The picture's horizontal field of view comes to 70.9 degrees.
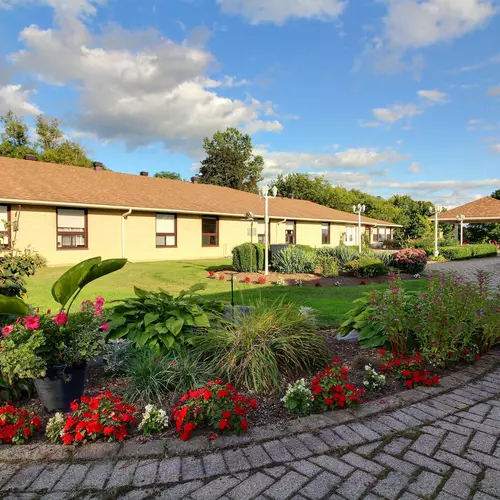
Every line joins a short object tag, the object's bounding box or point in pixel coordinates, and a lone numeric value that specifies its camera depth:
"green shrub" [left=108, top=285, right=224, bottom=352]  3.44
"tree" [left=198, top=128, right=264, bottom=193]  43.25
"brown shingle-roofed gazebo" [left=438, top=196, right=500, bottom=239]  29.75
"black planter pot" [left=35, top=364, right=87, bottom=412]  2.53
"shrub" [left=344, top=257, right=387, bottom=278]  11.42
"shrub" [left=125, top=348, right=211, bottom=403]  2.72
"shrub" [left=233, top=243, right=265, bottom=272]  12.20
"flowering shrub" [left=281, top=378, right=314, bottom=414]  2.49
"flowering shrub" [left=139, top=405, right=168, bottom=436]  2.23
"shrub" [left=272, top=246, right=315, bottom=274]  12.01
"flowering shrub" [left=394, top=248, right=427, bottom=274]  12.47
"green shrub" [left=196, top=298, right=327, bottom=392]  2.97
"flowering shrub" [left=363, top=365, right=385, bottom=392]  2.88
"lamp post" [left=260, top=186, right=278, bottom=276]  11.91
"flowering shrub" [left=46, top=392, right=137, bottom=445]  2.11
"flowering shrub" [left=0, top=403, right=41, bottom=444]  2.15
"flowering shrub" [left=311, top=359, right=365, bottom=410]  2.56
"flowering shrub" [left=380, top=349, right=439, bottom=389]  2.97
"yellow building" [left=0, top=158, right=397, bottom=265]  13.90
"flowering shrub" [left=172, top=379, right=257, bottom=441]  2.21
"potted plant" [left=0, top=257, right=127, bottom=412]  2.40
